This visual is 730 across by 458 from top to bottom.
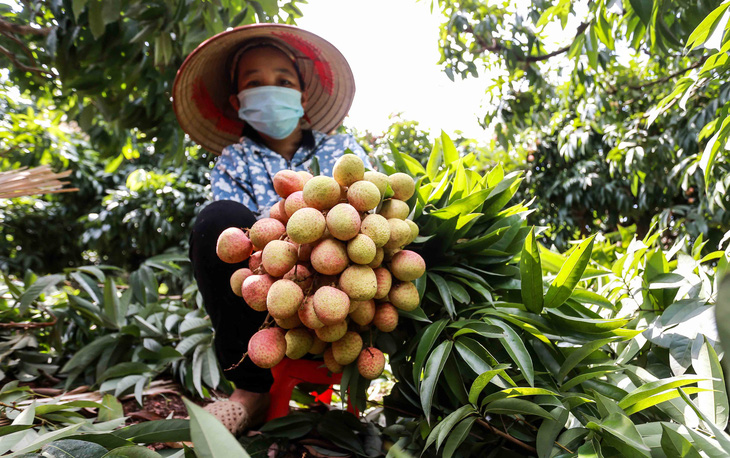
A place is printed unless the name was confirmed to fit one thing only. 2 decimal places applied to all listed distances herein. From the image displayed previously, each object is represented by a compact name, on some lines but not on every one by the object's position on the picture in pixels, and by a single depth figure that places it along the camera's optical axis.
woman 0.85
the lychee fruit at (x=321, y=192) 0.58
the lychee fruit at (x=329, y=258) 0.55
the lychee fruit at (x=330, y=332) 0.57
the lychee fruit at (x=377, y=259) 0.59
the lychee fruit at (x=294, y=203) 0.60
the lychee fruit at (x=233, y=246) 0.61
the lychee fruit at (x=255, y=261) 0.64
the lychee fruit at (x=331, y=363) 0.63
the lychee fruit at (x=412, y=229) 0.64
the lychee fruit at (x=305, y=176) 0.68
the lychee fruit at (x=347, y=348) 0.60
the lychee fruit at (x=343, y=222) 0.54
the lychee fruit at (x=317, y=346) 0.63
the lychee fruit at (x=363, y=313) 0.58
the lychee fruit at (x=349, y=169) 0.60
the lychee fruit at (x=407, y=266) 0.59
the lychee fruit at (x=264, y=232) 0.60
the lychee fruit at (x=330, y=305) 0.52
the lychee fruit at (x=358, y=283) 0.54
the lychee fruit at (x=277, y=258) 0.56
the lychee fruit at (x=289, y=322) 0.59
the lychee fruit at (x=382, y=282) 0.58
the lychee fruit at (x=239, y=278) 0.64
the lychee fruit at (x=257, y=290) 0.58
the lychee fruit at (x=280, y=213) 0.64
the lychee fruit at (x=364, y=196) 0.57
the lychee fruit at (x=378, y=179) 0.62
